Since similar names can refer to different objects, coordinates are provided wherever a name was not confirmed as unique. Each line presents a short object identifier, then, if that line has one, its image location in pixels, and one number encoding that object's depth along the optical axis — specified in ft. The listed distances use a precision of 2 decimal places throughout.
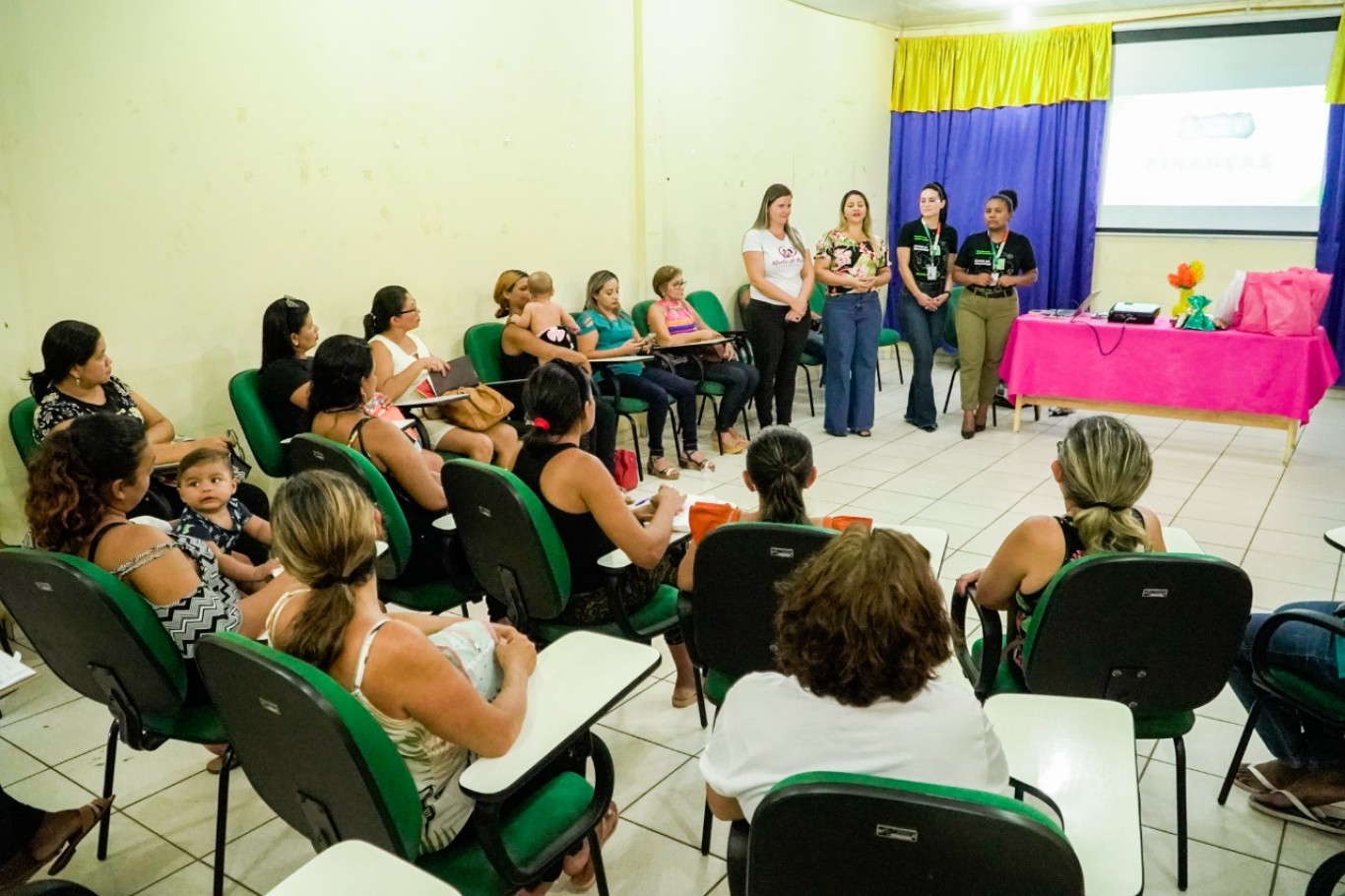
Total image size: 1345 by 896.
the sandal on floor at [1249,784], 7.74
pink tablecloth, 17.12
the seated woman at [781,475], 7.17
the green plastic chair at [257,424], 12.37
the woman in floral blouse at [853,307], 19.44
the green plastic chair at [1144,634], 6.08
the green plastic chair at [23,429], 10.91
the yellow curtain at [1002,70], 24.18
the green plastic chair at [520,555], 7.59
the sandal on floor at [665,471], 17.20
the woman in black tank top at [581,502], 7.91
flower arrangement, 18.21
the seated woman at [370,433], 9.50
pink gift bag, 16.88
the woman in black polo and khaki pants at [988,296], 19.39
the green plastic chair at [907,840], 3.48
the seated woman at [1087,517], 6.64
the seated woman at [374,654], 4.93
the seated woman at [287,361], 12.40
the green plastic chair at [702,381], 18.43
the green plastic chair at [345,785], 4.48
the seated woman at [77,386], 10.60
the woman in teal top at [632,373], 17.19
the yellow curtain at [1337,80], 21.38
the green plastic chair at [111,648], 6.10
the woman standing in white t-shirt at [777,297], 19.19
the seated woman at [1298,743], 7.07
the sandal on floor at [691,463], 17.57
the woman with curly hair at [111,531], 6.59
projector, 18.49
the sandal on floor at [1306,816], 7.41
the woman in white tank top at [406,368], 13.62
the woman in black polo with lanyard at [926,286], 19.93
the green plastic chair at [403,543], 8.81
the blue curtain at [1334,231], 21.72
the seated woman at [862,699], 4.16
